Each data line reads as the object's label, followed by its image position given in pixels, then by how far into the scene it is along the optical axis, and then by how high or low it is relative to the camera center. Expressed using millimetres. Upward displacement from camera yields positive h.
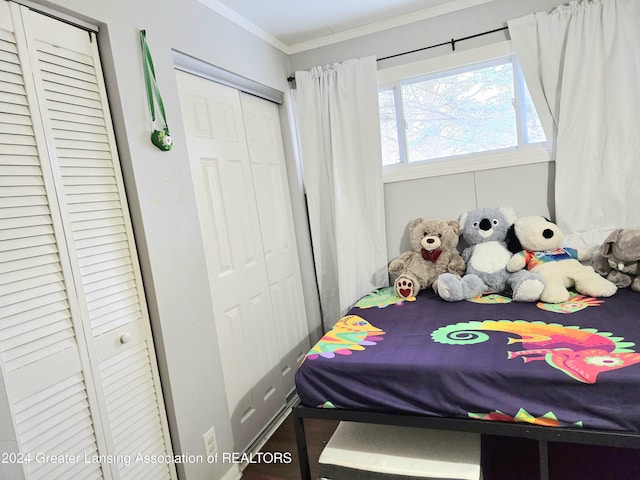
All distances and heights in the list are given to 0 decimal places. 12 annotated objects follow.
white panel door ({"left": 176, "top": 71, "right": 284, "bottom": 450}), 1965 -231
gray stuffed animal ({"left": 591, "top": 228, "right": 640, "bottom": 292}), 1948 -497
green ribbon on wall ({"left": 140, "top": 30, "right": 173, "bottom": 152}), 1604 +478
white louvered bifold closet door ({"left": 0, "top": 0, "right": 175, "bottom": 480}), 1179 -149
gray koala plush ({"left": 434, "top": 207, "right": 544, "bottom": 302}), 2072 -513
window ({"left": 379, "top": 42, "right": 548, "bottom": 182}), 2443 +410
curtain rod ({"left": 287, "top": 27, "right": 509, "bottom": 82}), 2373 +835
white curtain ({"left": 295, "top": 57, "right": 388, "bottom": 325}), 2631 +181
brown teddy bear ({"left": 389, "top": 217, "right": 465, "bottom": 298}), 2434 -468
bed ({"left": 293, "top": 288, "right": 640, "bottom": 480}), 1353 -711
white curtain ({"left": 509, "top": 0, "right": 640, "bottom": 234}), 2133 +341
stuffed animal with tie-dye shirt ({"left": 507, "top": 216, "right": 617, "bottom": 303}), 1996 -507
